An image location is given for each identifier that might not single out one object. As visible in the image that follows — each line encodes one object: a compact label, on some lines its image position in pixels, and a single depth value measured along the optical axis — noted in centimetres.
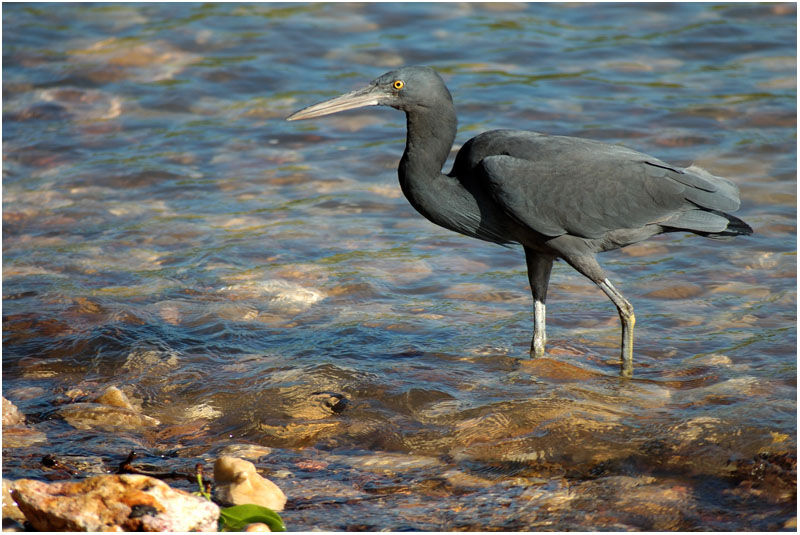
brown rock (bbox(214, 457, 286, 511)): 746
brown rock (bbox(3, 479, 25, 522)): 706
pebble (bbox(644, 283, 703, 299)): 1316
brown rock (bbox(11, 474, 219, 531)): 663
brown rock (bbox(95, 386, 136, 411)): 997
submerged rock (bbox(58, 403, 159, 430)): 955
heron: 1041
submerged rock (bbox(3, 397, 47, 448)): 897
